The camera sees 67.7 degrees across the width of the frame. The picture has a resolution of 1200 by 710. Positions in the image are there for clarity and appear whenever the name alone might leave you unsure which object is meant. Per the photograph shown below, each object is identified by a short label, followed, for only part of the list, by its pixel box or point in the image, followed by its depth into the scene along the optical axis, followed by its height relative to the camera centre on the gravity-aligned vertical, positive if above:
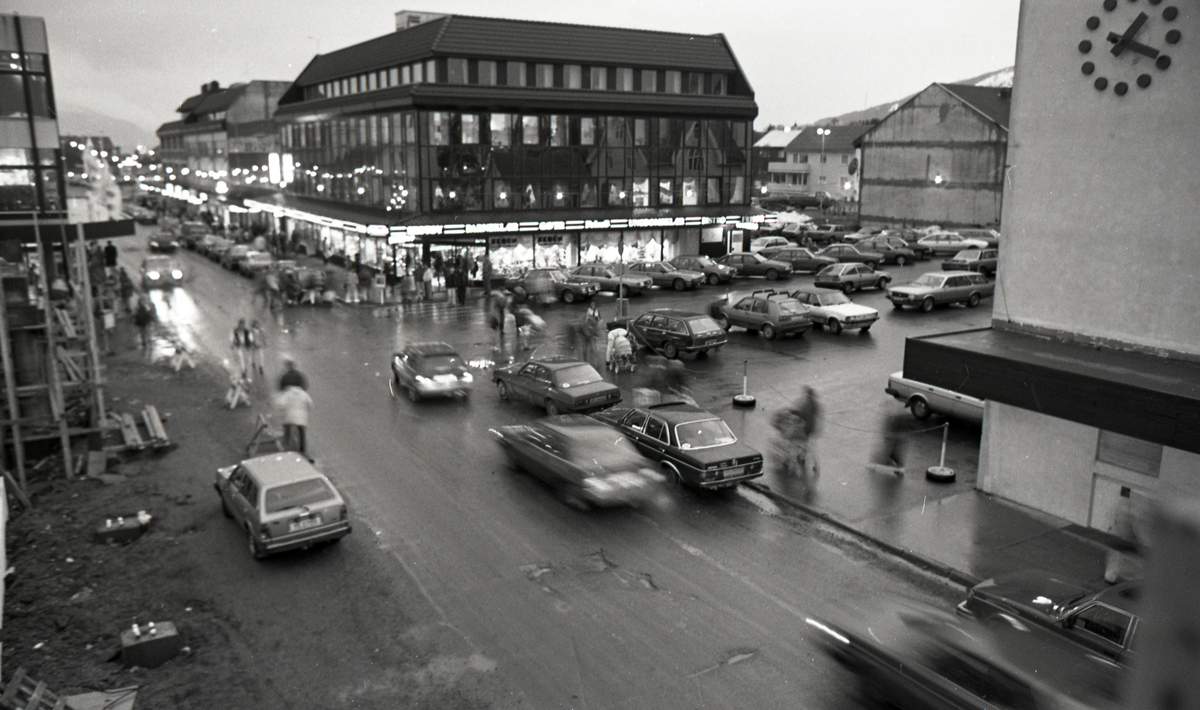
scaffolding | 16.78 -3.99
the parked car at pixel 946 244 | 52.66 -3.54
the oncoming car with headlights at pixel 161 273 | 43.47 -4.37
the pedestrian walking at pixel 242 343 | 23.80 -4.21
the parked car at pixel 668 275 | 42.97 -4.40
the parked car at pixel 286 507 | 13.02 -4.75
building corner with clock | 12.76 -1.45
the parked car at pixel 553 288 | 39.06 -4.55
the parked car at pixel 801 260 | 46.91 -3.99
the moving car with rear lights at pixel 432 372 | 22.08 -4.67
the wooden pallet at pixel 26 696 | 9.13 -5.28
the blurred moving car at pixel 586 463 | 15.10 -4.80
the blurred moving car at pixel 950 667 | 8.23 -4.65
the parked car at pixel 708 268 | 44.53 -4.22
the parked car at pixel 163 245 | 57.53 -3.92
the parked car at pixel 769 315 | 29.80 -4.40
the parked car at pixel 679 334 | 26.88 -4.51
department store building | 45.41 +1.93
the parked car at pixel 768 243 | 55.29 -3.69
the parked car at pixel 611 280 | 40.94 -4.39
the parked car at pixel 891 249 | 50.41 -3.70
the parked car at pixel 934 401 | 19.55 -4.81
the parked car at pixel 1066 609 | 9.25 -4.72
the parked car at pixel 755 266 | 45.56 -4.21
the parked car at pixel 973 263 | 43.89 -3.87
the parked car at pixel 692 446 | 15.68 -4.72
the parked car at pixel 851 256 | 47.88 -3.85
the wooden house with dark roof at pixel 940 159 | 61.53 +1.67
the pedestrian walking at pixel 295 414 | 17.42 -4.45
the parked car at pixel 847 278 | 39.97 -4.22
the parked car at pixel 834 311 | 30.70 -4.38
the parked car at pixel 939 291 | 35.34 -4.24
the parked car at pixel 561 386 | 20.48 -4.71
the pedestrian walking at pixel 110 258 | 43.89 -3.66
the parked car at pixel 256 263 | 46.66 -4.16
